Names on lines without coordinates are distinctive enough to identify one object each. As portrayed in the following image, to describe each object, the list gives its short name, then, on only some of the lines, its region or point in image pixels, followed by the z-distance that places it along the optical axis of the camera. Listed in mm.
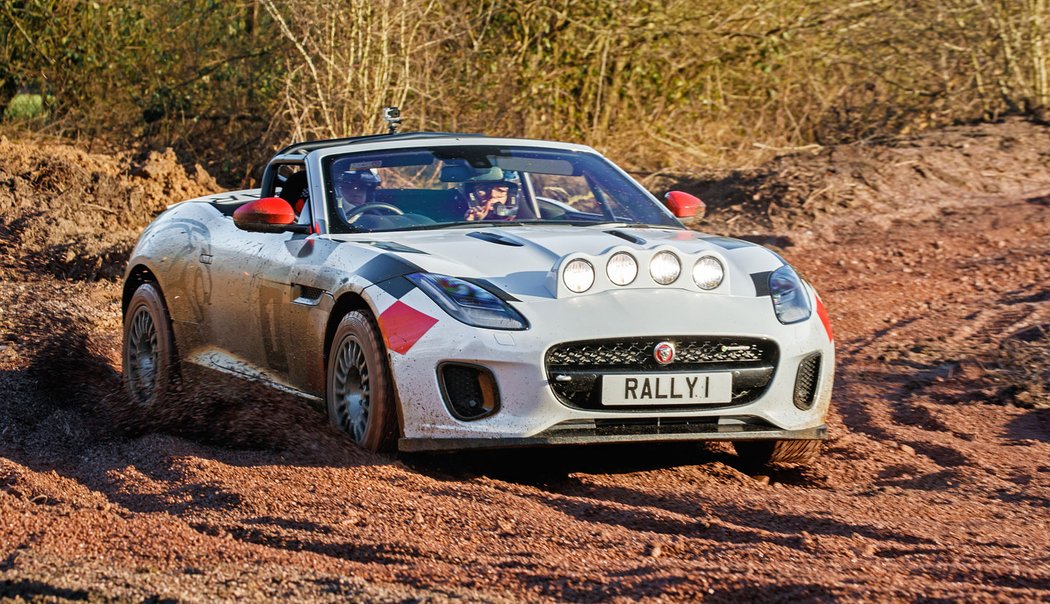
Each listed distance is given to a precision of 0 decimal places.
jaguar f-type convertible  10836
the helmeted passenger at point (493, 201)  13430
